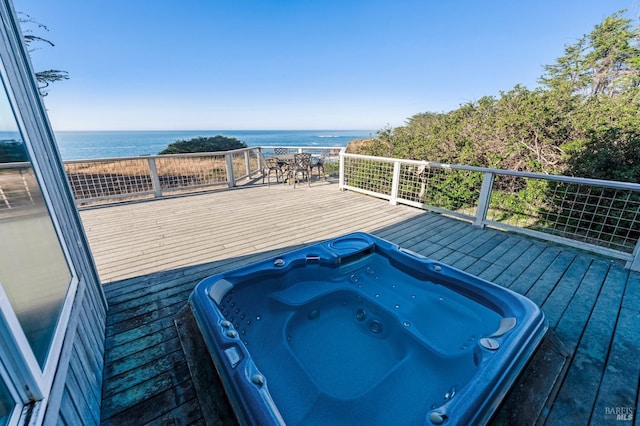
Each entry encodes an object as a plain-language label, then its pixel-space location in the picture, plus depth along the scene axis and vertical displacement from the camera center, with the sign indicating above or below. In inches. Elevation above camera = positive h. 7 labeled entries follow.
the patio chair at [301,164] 261.3 -33.7
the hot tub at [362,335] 52.0 -58.9
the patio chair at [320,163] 280.1 -35.2
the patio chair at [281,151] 312.2 -24.9
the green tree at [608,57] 414.3 +135.7
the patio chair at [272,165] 265.3 -36.8
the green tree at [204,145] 673.0 -41.2
